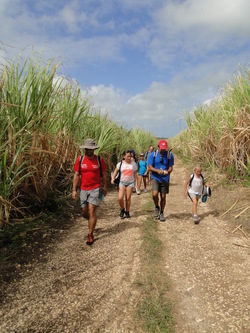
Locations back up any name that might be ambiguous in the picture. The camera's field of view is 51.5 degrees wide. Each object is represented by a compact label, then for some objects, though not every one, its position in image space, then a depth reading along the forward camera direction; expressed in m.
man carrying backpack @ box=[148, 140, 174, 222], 5.25
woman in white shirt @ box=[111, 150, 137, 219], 5.60
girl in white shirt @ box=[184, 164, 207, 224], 5.43
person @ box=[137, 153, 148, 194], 9.13
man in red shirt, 4.20
